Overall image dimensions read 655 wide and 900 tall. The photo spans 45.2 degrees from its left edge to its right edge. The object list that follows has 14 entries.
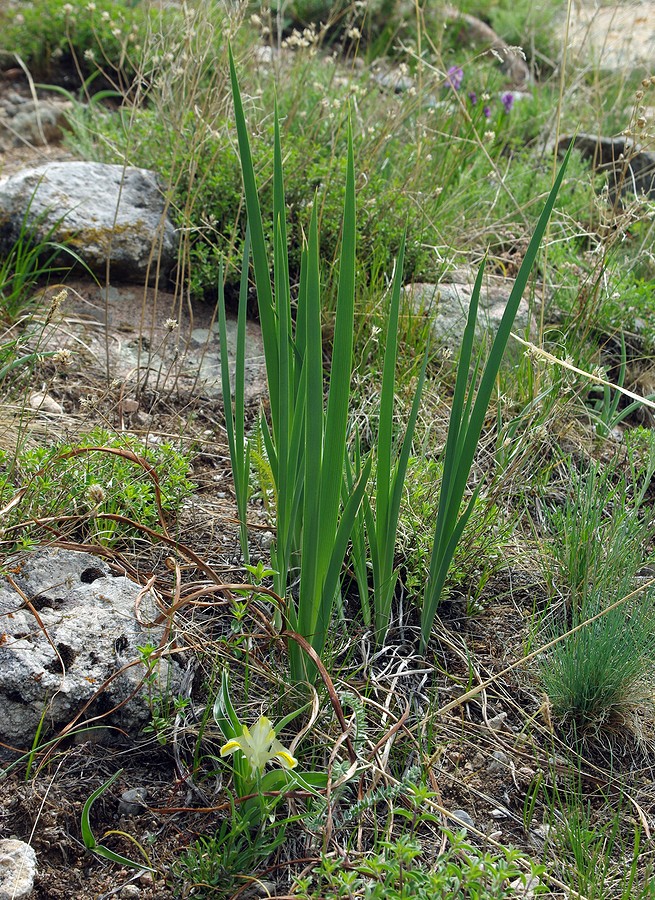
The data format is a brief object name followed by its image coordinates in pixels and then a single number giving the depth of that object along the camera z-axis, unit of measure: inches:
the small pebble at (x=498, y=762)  65.3
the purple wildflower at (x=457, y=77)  147.8
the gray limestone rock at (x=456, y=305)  108.3
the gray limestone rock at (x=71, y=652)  58.5
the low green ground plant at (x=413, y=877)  45.3
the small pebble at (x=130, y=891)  51.4
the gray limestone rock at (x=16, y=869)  48.9
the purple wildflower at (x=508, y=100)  162.1
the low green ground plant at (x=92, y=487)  69.6
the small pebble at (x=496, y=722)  68.8
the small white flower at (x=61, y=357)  70.1
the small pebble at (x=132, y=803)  56.4
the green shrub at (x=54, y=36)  185.9
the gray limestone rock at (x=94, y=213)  109.8
